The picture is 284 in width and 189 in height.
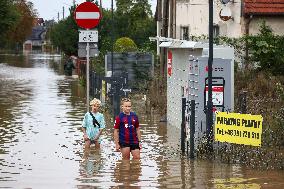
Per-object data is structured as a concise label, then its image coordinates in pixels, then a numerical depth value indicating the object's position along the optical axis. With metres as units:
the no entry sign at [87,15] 19.05
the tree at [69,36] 71.50
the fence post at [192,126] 16.28
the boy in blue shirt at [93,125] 18.03
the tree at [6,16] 57.66
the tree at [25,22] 132.98
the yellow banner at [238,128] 15.25
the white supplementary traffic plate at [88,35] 19.39
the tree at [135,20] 80.69
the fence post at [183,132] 17.45
